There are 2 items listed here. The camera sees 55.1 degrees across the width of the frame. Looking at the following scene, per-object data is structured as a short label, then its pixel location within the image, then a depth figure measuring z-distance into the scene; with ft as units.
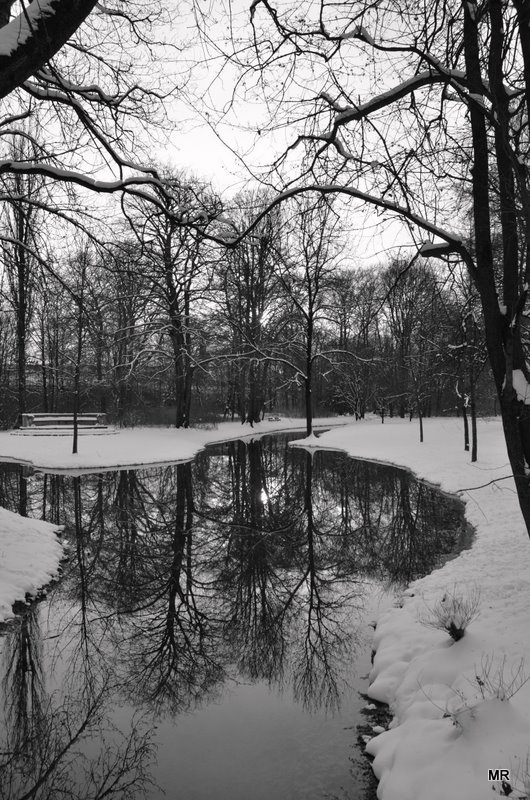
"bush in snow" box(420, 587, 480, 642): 16.47
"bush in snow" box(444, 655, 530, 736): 12.16
